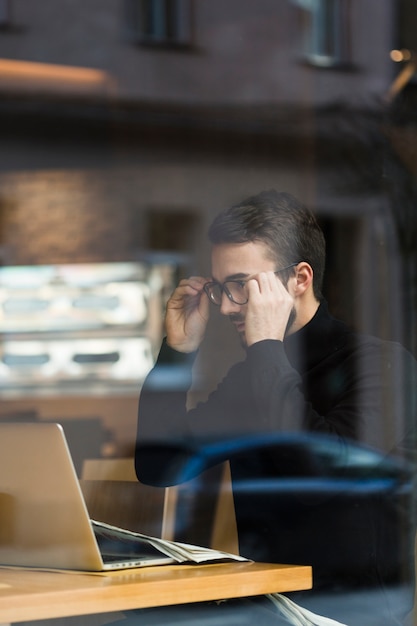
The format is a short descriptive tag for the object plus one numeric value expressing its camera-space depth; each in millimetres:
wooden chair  3790
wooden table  2984
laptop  3152
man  3575
